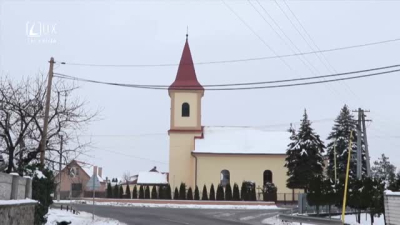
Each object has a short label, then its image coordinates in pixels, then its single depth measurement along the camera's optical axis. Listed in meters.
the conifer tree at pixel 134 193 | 55.95
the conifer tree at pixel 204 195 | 54.12
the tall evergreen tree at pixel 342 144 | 62.81
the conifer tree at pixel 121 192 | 56.02
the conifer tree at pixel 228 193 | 54.12
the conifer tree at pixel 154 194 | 55.00
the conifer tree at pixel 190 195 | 54.66
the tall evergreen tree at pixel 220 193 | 54.13
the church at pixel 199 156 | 62.19
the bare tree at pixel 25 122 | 23.83
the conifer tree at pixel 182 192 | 54.72
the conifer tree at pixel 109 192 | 56.59
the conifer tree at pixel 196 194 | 54.31
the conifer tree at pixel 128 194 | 56.09
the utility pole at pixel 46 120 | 22.69
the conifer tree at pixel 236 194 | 53.88
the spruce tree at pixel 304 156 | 53.97
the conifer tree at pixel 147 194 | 55.49
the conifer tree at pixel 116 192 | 56.12
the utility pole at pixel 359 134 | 38.34
